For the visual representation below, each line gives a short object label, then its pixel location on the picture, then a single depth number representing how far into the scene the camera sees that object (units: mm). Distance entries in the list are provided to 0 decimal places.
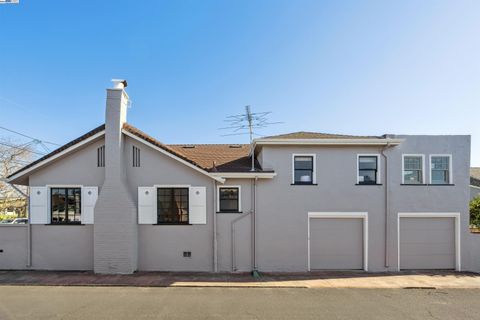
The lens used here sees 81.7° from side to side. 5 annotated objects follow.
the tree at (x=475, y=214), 13688
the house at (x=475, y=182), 20891
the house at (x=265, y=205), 11500
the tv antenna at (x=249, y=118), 12459
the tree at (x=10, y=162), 32469
